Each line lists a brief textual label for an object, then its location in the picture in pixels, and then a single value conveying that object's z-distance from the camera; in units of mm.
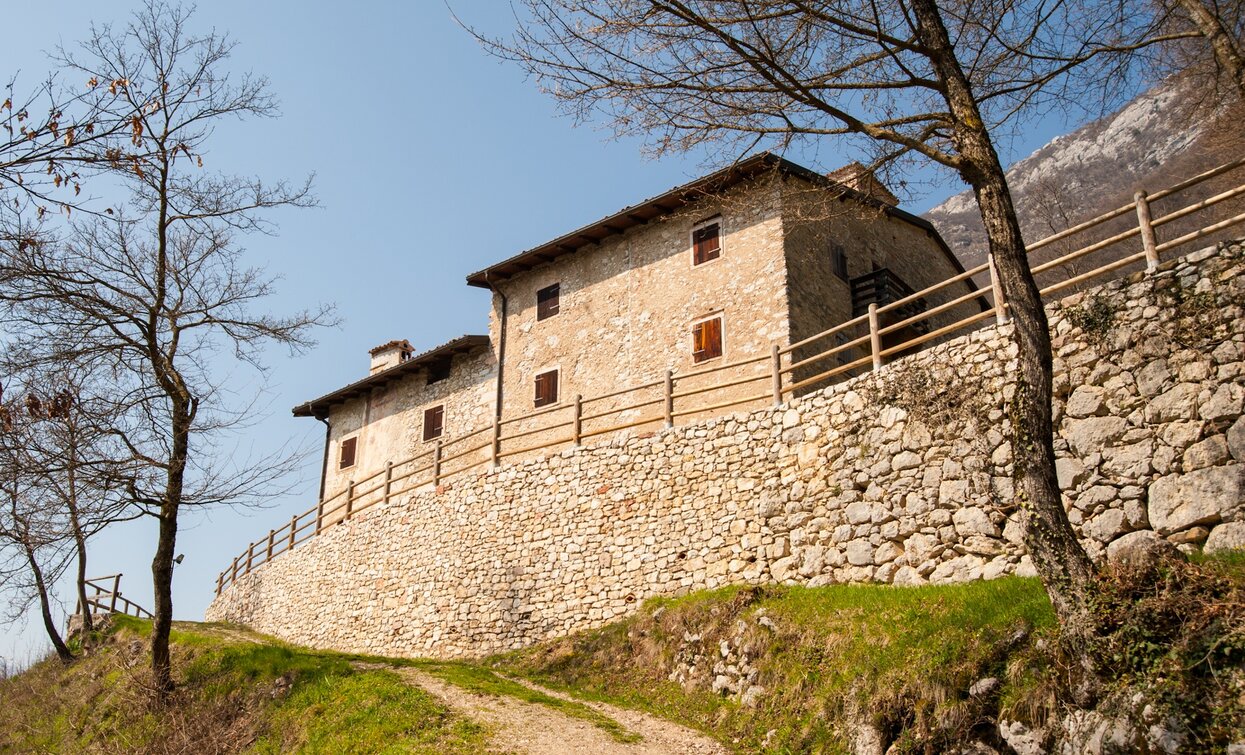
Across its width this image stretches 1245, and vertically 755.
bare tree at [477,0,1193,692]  8430
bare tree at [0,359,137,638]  10867
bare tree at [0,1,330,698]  13062
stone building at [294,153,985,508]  19797
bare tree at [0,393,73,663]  9859
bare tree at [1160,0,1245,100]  9961
